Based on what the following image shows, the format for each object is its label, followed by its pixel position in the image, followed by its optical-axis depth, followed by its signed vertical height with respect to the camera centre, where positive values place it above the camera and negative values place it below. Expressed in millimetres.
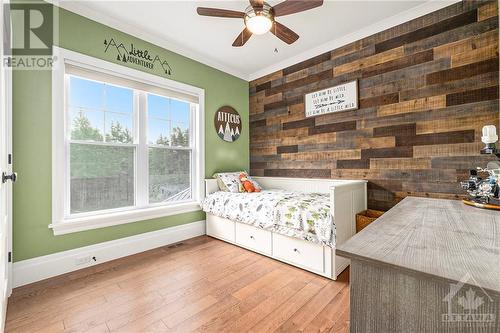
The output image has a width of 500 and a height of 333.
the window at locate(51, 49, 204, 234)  2270 +269
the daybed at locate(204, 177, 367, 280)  2082 -782
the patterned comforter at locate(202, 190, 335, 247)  2098 -503
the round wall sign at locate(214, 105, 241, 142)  3586 +714
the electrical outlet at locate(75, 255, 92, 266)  2253 -937
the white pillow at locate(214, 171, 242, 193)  3295 -222
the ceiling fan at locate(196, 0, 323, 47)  1823 +1316
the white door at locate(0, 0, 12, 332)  1581 -6
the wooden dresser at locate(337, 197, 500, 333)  488 -277
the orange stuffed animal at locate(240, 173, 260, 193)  3274 -277
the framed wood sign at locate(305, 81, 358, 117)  2820 +881
